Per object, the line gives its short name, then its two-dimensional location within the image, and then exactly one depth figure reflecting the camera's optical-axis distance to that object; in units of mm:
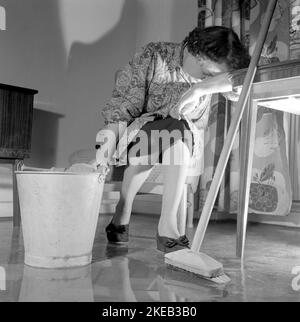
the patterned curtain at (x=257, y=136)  2102
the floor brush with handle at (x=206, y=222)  954
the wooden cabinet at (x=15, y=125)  1794
